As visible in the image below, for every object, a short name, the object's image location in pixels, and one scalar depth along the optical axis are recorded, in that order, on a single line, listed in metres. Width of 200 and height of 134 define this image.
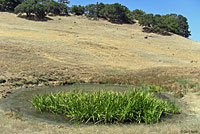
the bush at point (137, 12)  86.94
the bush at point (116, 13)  68.38
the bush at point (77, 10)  73.62
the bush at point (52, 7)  65.62
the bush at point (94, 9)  72.46
